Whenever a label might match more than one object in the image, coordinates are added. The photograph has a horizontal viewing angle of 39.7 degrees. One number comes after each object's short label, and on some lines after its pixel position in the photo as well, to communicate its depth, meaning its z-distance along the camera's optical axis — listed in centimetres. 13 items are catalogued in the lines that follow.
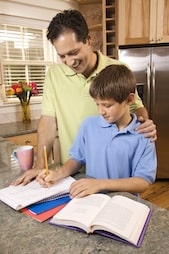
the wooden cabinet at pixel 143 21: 266
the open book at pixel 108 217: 61
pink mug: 110
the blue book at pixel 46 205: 76
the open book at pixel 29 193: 79
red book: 72
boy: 92
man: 116
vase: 290
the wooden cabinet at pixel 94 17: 301
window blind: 288
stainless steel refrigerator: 277
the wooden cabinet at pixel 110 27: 275
